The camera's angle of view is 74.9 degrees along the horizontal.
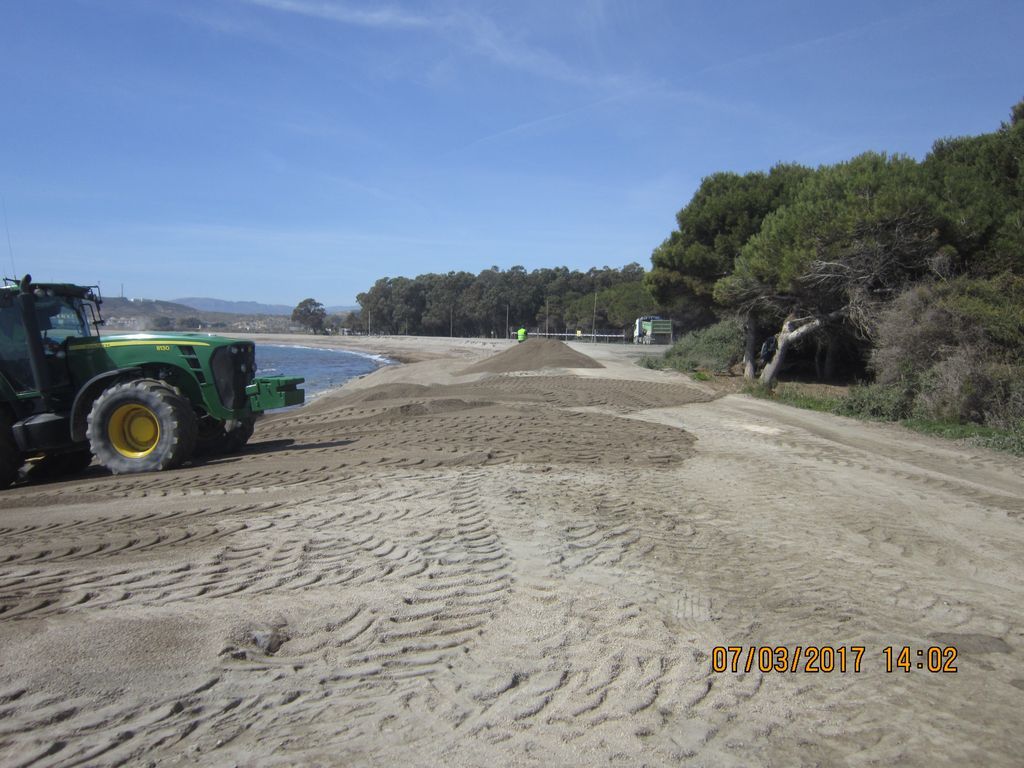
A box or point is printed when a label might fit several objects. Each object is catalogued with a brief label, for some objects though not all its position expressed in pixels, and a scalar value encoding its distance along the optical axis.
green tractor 7.94
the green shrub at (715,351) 24.36
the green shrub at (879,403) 12.84
